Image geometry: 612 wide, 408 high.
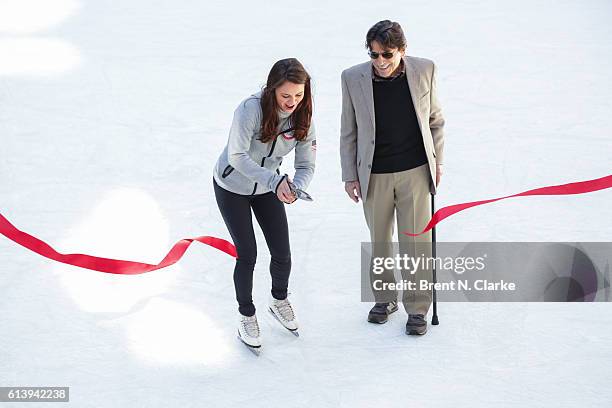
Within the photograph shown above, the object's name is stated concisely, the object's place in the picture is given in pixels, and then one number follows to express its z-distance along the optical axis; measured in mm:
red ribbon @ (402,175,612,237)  7151
